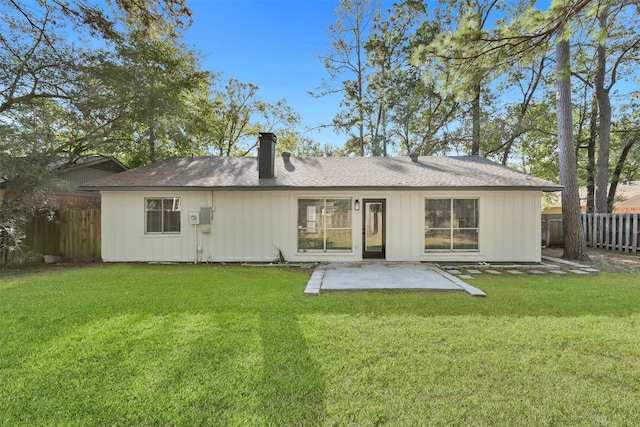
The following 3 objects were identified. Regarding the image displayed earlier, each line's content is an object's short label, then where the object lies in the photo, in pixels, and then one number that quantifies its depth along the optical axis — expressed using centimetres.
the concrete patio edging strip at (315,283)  504
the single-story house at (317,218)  805
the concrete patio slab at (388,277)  531
